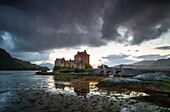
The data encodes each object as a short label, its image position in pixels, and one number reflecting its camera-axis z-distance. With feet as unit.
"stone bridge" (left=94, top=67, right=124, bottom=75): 200.30
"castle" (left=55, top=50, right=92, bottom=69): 432.07
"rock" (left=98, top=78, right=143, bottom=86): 97.67
